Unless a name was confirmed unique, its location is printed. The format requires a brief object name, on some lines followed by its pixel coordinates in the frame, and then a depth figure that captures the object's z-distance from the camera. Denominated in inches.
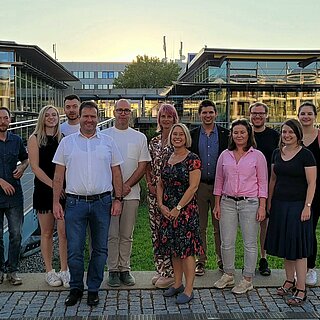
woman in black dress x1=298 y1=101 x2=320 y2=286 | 150.1
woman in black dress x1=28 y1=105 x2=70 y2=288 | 146.1
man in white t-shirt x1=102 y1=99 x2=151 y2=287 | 150.4
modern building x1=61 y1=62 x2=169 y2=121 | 1353.0
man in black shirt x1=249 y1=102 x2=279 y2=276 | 158.9
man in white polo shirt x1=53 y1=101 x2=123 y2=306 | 135.0
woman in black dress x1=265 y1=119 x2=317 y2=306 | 138.3
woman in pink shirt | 144.0
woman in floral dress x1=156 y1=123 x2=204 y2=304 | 136.7
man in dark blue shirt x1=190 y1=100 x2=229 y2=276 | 157.8
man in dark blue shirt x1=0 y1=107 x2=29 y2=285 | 148.9
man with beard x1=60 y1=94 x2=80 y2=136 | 159.8
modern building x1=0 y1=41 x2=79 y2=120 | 776.2
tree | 1878.5
